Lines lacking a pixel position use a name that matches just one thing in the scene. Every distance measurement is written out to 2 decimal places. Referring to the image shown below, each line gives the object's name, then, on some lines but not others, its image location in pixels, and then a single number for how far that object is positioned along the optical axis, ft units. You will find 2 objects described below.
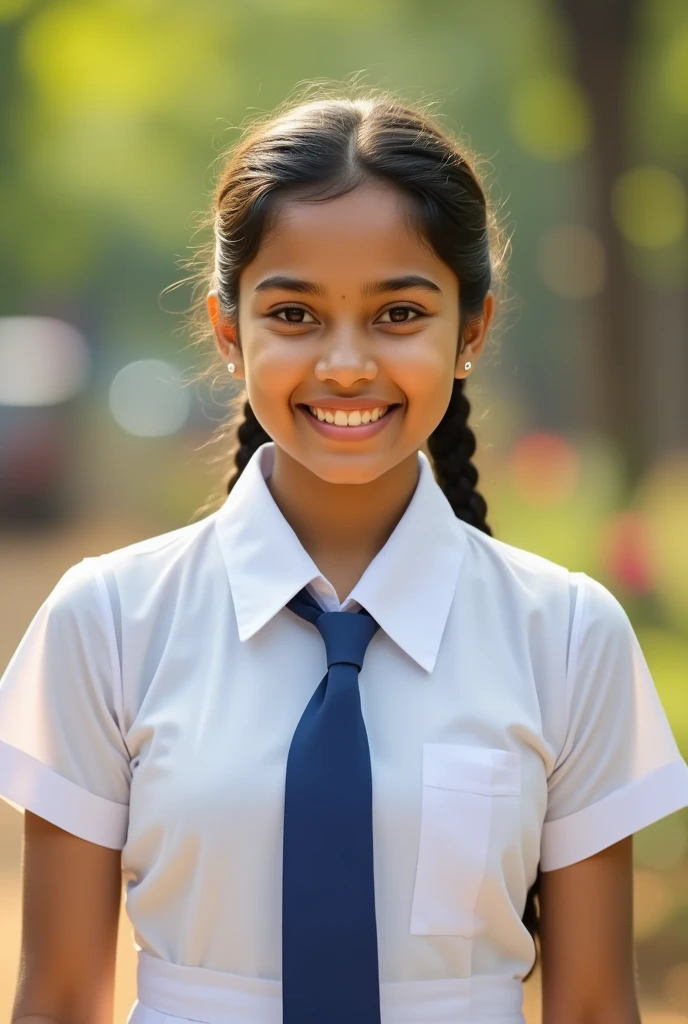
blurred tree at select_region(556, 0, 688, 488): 20.81
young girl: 6.25
